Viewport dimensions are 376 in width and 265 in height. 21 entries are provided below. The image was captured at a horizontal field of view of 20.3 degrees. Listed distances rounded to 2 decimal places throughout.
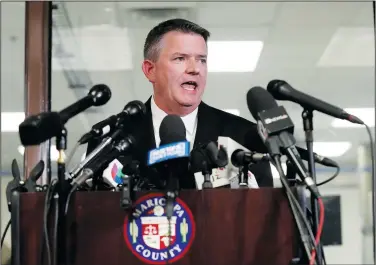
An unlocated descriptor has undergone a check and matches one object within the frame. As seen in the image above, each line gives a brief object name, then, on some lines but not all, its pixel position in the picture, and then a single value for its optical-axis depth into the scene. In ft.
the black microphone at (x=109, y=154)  5.85
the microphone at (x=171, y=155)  5.44
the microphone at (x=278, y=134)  5.55
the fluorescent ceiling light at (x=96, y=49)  11.40
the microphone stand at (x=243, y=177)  6.10
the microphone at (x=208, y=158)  5.73
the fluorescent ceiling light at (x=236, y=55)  11.12
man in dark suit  7.54
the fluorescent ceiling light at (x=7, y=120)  13.58
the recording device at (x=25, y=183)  6.06
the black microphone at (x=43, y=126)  5.56
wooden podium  5.84
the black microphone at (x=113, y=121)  5.95
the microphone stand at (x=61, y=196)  5.72
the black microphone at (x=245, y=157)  5.84
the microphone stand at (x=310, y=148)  5.78
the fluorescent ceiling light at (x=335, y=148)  16.04
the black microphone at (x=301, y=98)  5.81
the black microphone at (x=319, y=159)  5.98
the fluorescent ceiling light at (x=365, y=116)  14.95
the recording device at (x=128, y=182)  5.72
